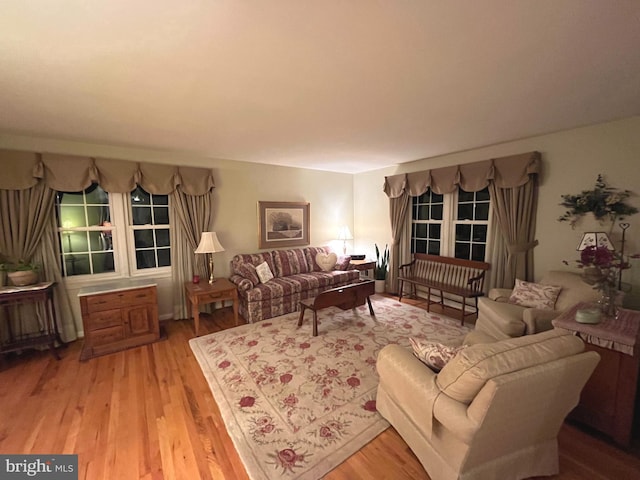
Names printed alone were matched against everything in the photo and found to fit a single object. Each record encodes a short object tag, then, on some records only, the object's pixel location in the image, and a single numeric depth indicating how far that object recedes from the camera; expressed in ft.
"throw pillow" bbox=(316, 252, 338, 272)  16.14
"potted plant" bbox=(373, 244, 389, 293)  17.24
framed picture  15.81
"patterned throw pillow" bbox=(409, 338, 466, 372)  5.49
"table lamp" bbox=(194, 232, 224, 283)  12.59
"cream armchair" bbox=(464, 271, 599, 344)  8.66
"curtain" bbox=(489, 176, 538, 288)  11.27
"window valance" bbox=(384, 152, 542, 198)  11.02
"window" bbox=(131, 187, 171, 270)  12.47
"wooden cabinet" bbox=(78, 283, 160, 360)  9.78
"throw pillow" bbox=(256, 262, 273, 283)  13.73
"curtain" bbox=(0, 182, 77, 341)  9.80
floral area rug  5.79
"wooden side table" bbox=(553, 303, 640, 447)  5.62
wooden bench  12.62
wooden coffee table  11.03
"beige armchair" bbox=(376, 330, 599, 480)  4.06
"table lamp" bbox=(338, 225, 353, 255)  18.63
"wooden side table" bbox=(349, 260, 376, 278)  17.03
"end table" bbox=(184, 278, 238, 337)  11.45
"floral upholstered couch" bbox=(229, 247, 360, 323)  12.78
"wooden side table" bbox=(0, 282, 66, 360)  9.09
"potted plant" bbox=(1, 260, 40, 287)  9.47
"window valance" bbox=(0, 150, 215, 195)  9.71
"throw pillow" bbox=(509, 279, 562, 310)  9.54
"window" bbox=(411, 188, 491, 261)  13.43
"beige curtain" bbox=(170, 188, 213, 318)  13.01
